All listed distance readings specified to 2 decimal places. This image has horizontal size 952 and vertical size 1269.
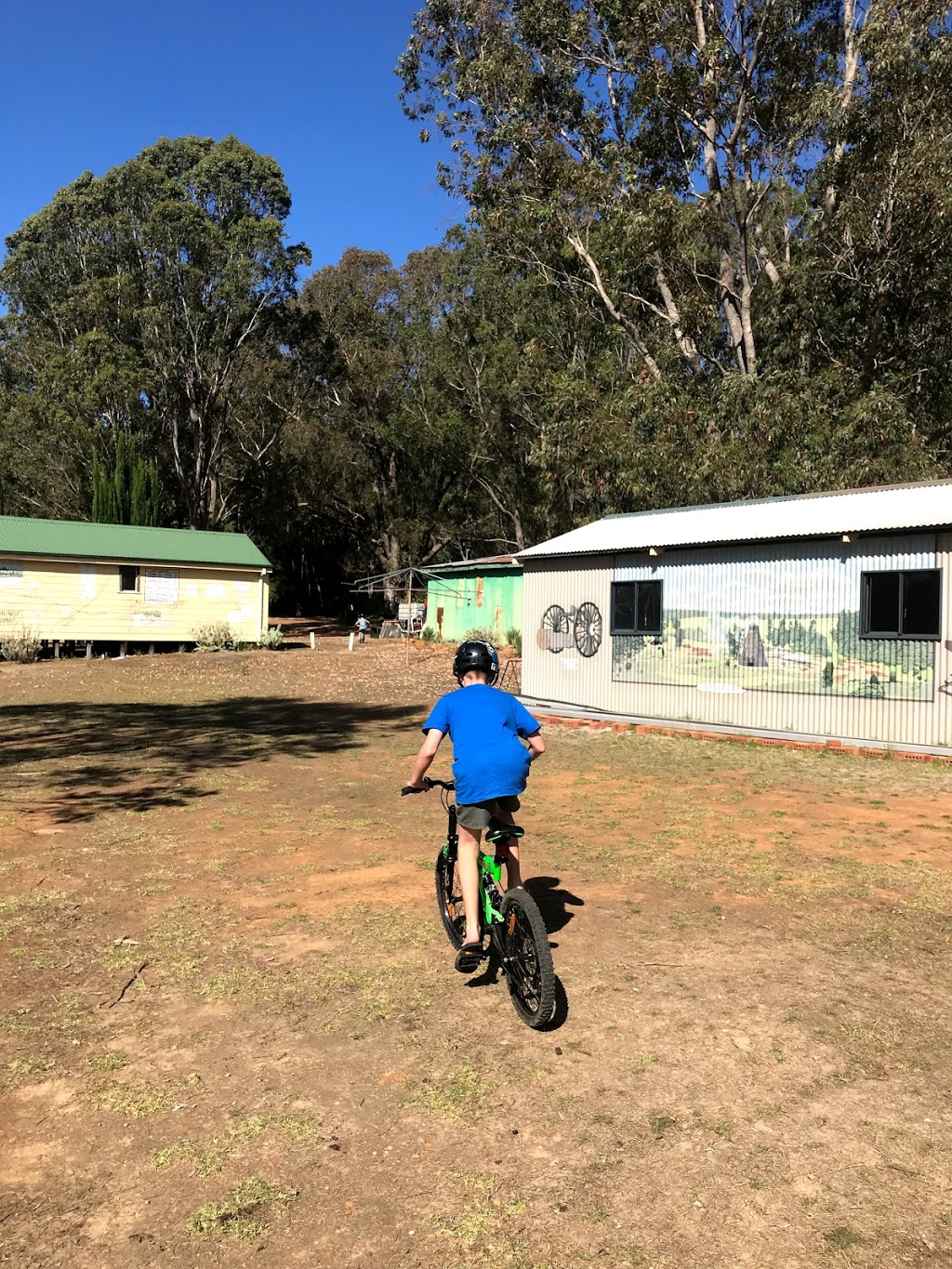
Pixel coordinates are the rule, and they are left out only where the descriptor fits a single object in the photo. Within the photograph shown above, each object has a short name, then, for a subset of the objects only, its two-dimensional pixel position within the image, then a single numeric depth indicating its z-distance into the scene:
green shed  32.53
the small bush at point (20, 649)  28.50
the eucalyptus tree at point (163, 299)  41.53
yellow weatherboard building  30.33
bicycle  4.02
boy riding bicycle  4.34
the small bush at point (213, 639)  32.47
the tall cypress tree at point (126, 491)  39.88
